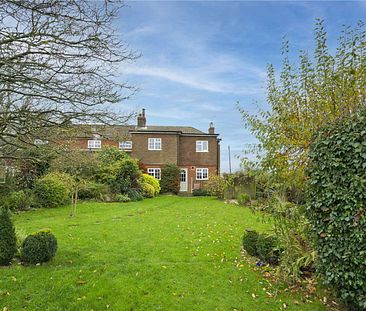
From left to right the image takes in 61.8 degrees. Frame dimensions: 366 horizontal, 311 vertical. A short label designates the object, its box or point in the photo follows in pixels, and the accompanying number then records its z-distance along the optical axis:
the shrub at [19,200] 15.13
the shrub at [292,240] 5.91
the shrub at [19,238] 7.12
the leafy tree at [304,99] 5.32
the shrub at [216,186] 23.64
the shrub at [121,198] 20.70
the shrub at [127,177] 22.05
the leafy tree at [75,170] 6.43
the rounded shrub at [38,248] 6.50
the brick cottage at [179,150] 30.25
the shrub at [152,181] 24.75
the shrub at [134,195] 21.69
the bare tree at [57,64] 4.51
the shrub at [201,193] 28.67
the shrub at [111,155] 23.39
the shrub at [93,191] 20.38
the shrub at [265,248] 6.77
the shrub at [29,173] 17.84
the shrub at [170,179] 29.14
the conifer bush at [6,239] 6.40
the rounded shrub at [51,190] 17.02
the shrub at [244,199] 19.33
